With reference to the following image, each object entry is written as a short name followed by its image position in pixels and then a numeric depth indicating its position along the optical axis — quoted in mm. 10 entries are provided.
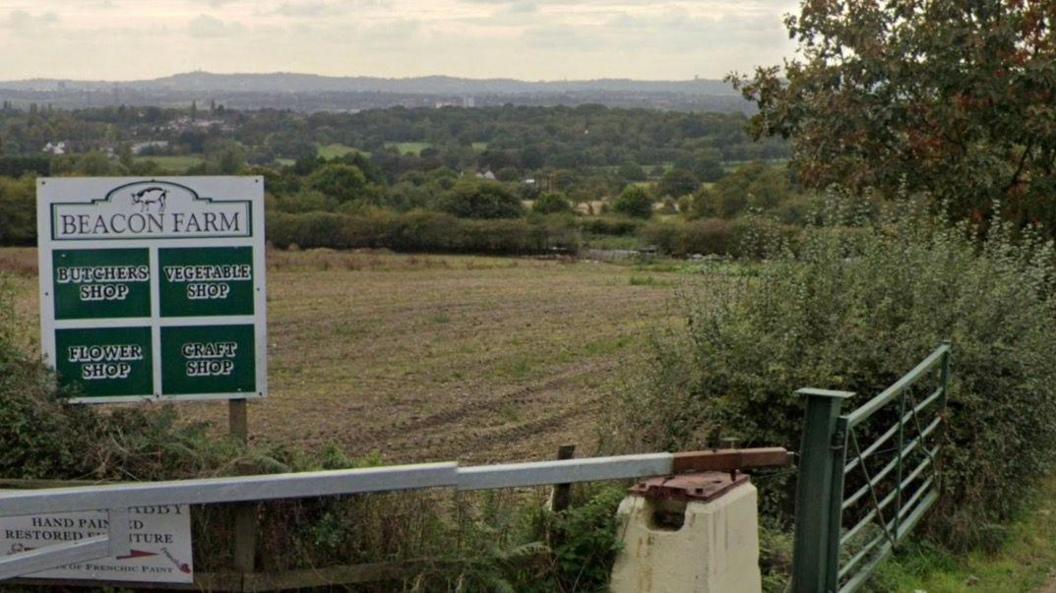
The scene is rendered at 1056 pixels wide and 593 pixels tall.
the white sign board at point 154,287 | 6895
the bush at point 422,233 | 56812
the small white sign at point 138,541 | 5535
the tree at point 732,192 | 53103
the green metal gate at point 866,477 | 6316
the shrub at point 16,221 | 44156
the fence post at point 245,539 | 5574
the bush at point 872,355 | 8305
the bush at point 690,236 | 52612
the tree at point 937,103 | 13781
